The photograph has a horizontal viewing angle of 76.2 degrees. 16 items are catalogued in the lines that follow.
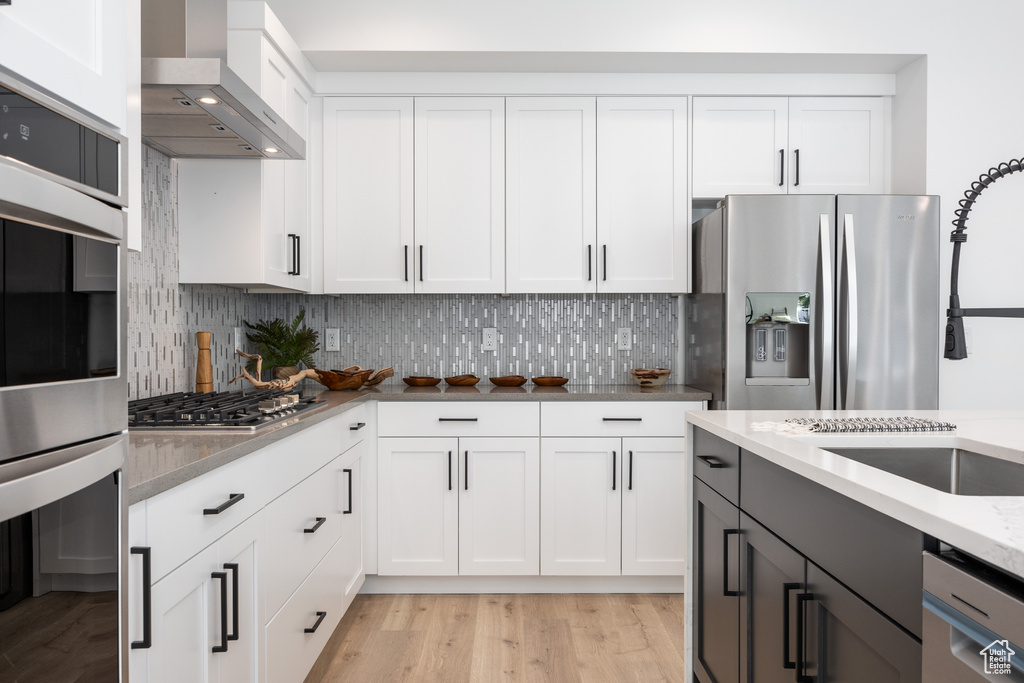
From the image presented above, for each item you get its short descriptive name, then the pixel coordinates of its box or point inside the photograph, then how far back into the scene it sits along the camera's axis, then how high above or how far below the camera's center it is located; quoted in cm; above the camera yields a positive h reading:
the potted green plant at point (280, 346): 312 -6
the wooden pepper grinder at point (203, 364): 255 -12
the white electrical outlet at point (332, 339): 338 -2
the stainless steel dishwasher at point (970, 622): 66 -31
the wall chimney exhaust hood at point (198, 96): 166 +66
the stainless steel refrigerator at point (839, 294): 265 +18
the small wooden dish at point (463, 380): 315 -22
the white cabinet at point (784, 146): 306 +90
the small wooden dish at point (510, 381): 314 -22
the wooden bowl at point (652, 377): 304 -19
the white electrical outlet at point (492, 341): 339 -2
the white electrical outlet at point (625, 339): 339 -1
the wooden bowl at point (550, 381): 316 -22
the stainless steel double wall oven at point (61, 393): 73 -7
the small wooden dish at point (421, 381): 316 -22
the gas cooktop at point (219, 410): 170 -22
